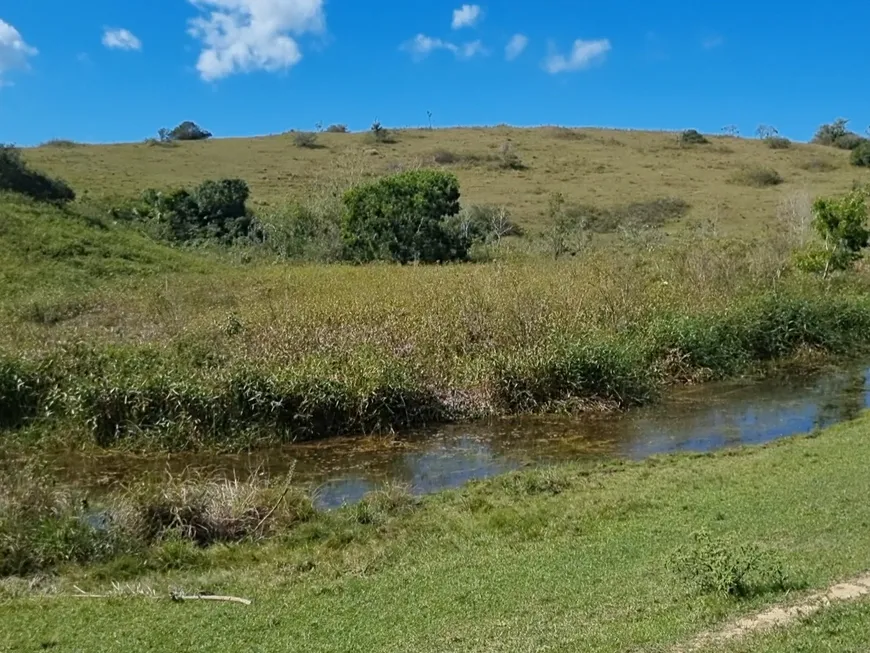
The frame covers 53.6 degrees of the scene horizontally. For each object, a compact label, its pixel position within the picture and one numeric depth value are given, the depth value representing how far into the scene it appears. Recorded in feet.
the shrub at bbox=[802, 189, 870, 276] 87.76
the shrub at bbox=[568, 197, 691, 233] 156.04
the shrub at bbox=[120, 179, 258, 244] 134.51
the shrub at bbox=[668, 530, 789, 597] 20.03
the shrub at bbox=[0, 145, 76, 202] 110.52
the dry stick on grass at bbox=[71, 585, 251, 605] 24.85
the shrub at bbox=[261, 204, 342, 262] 125.08
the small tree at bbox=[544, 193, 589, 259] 117.29
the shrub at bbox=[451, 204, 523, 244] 131.28
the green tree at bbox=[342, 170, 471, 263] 122.72
